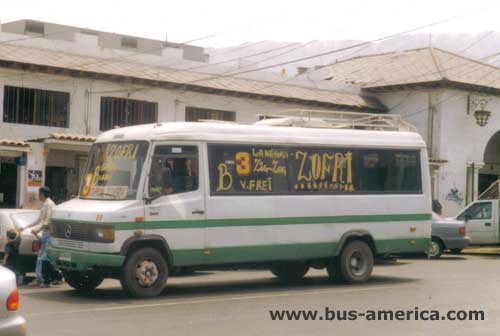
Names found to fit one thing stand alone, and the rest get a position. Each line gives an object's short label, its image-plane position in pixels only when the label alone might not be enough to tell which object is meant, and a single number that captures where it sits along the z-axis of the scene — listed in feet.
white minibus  43.83
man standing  48.60
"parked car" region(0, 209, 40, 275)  50.70
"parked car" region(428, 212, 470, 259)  78.79
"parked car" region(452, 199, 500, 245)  85.71
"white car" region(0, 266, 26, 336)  23.17
